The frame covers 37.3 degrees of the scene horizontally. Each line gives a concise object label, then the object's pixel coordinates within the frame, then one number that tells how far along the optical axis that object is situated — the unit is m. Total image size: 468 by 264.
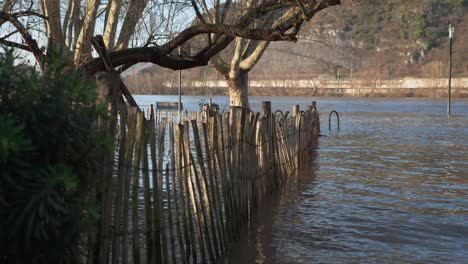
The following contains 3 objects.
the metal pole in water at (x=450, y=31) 35.78
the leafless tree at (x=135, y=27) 10.14
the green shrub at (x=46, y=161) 2.80
